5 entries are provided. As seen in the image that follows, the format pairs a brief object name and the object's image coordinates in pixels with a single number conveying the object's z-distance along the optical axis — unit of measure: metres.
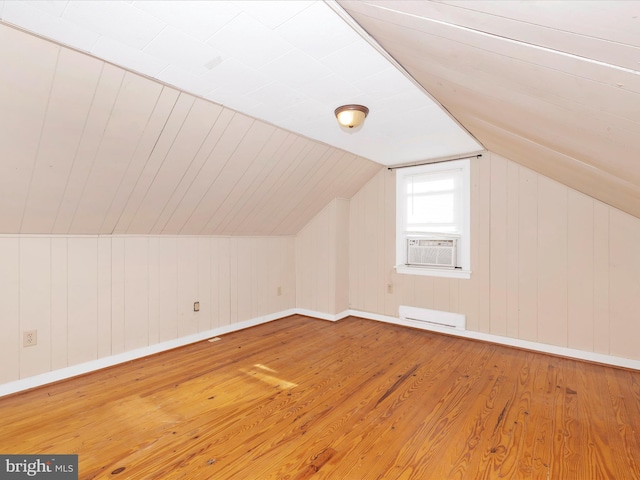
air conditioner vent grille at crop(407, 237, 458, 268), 3.94
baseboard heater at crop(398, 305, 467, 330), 3.80
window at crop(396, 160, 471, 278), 3.83
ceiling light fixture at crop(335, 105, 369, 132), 2.34
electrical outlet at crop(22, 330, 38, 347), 2.48
